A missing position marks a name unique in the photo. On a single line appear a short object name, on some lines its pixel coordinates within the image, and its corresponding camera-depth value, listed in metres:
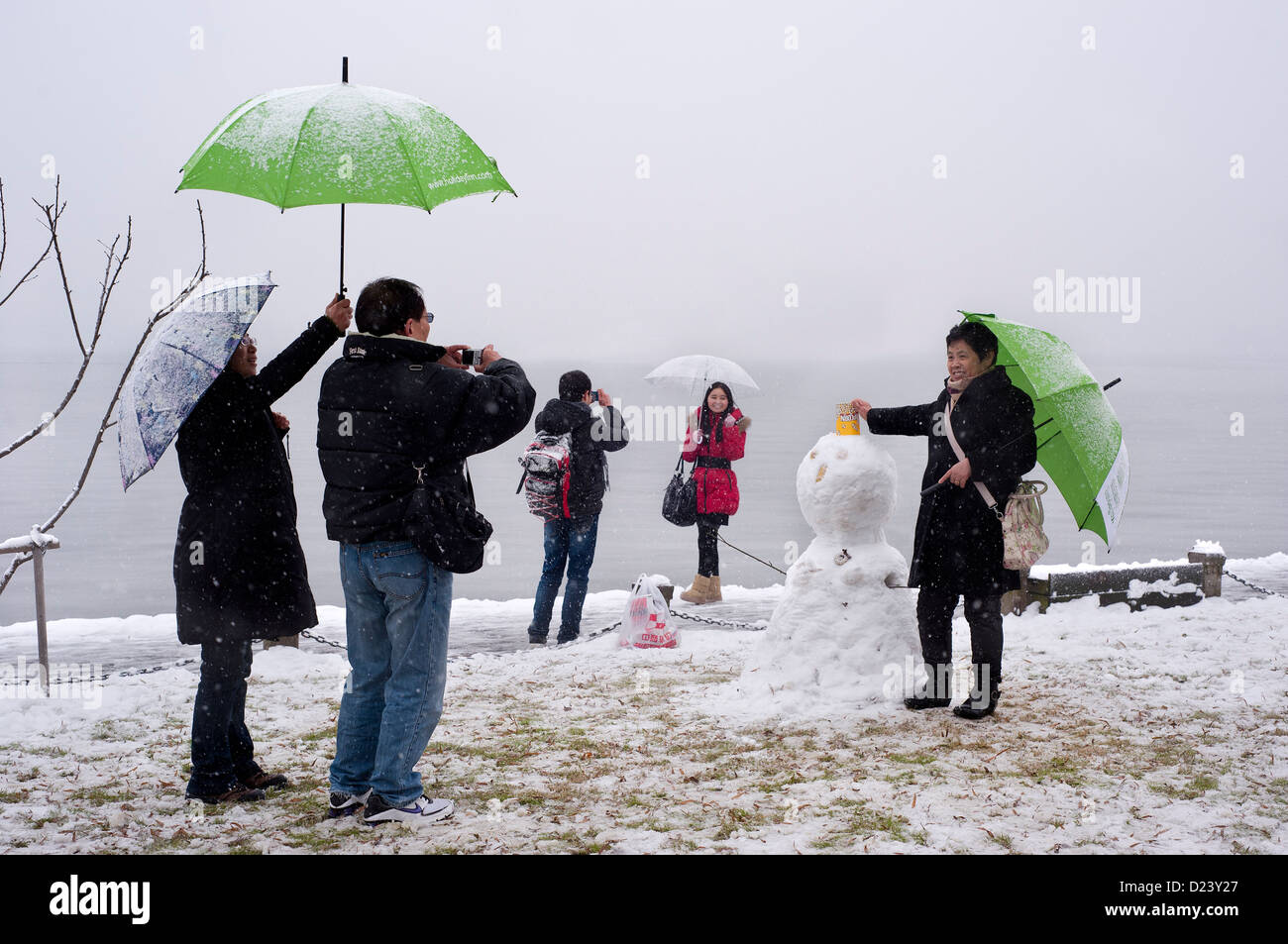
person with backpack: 7.05
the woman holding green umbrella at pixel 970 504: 4.99
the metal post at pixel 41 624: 5.70
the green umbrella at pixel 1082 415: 4.57
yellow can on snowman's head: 5.70
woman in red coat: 8.57
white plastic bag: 7.08
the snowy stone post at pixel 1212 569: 8.44
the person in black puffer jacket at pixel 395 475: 3.56
